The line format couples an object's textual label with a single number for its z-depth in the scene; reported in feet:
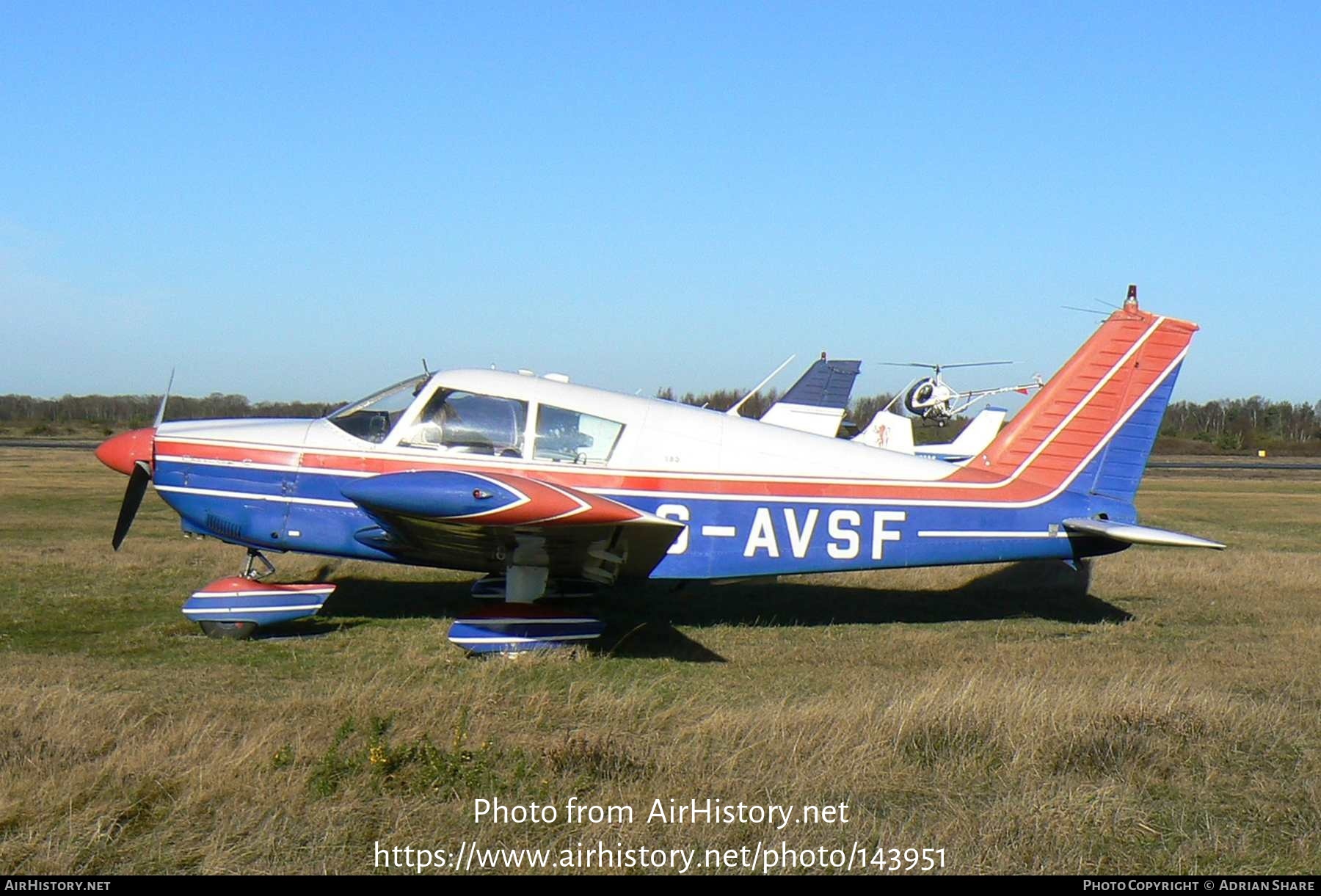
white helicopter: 121.60
